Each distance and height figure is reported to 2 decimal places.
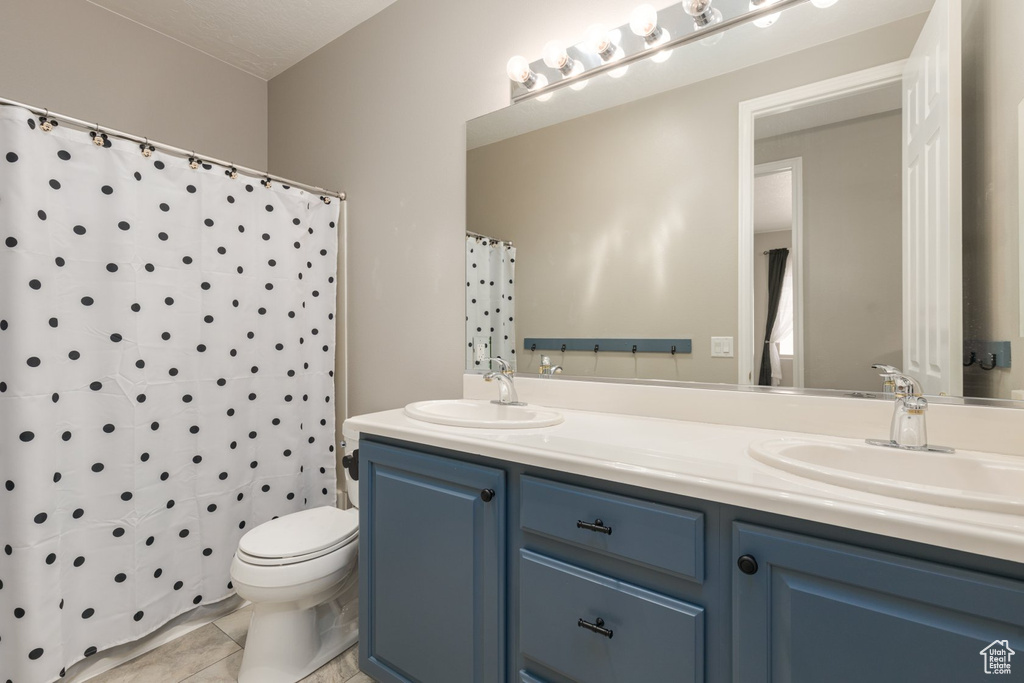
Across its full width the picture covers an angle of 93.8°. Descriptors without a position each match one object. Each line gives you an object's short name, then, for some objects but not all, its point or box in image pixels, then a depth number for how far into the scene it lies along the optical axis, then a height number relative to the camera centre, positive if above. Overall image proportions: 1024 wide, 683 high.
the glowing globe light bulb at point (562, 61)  1.64 +0.96
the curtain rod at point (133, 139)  1.44 +0.69
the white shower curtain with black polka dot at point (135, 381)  1.43 -0.14
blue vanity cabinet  0.71 -0.48
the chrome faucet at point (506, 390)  1.71 -0.18
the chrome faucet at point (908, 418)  1.02 -0.17
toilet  1.50 -0.79
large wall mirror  1.07 +0.37
